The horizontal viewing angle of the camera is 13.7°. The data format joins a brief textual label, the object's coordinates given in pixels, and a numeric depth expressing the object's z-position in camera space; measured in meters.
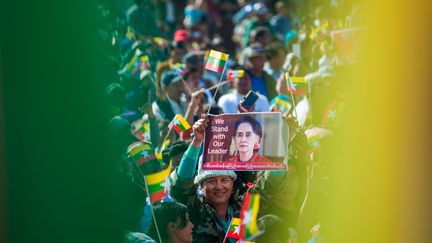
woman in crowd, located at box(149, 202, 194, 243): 9.72
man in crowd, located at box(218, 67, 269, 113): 14.72
